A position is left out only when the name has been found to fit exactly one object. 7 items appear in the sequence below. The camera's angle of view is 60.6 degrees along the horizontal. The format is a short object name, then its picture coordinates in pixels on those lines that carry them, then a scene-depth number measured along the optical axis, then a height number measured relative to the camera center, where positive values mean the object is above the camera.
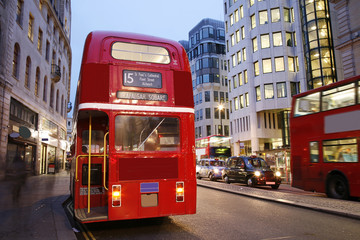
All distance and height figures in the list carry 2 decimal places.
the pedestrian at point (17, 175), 14.23 -0.56
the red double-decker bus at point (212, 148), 33.84 +1.13
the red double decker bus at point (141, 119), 6.25 +0.85
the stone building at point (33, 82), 19.14 +6.56
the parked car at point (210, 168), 24.09 -0.80
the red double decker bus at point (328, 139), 11.18 +0.64
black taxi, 17.39 -0.90
